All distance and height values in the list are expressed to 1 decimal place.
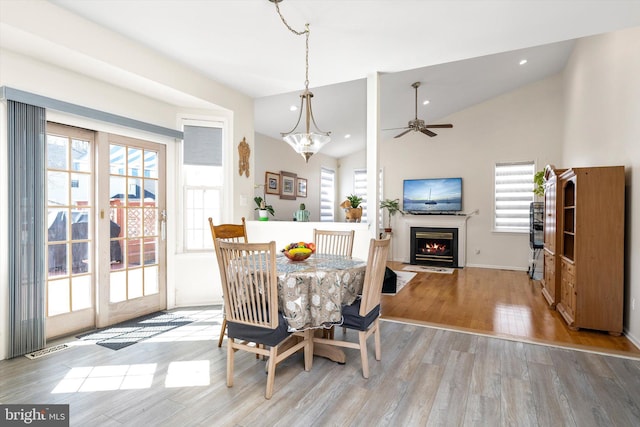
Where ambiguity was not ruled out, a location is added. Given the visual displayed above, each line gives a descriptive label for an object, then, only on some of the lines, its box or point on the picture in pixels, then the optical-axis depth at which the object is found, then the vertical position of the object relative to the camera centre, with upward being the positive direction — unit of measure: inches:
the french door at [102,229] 122.4 -8.1
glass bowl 105.6 -14.5
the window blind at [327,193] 330.0 +16.1
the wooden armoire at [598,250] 128.5 -15.1
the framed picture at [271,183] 246.4 +19.9
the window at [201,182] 165.3 +13.6
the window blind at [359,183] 347.6 +27.4
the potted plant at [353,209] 178.9 +0.4
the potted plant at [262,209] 178.9 +0.2
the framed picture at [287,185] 264.2 +19.3
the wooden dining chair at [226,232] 115.8 -8.5
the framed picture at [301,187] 286.4 +19.2
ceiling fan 223.6 +55.9
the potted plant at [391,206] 311.9 +3.5
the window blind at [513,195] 269.4 +12.3
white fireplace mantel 287.1 -15.6
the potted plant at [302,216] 185.9 -3.5
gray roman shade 164.9 +31.2
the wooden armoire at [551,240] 162.1 -15.1
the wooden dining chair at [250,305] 84.3 -24.8
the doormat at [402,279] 211.2 -47.5
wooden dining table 90.7 -22.7
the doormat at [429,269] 265.4 -47.6
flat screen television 290.8 +13.0
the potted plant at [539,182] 222.8 +18.7
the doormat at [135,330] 120.3 -46.8
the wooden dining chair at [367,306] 93.3 -27.7
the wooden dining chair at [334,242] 140.8 -14.0
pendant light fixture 118.8 +24.9
